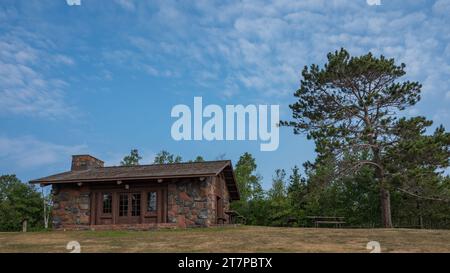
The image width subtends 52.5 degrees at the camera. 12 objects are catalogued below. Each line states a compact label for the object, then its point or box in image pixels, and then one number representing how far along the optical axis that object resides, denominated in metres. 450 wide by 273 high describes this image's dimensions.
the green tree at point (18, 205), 41.53
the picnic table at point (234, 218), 24.45
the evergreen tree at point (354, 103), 24.34
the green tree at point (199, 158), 48.62
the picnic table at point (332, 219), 26.39
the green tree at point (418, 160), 22.92
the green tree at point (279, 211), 27.89
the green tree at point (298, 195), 25.01
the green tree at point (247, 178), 42.56
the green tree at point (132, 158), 49.50
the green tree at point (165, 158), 49.50
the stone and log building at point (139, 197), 20.45
